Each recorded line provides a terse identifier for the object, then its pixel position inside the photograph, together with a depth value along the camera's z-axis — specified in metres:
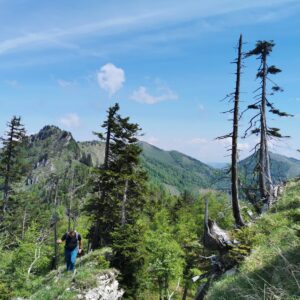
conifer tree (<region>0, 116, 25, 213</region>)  40.05
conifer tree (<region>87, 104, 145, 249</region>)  32.11
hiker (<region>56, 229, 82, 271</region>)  17.91
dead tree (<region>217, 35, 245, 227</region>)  19.78
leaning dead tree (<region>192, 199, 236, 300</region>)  14.15
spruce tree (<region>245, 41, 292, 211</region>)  26.33
